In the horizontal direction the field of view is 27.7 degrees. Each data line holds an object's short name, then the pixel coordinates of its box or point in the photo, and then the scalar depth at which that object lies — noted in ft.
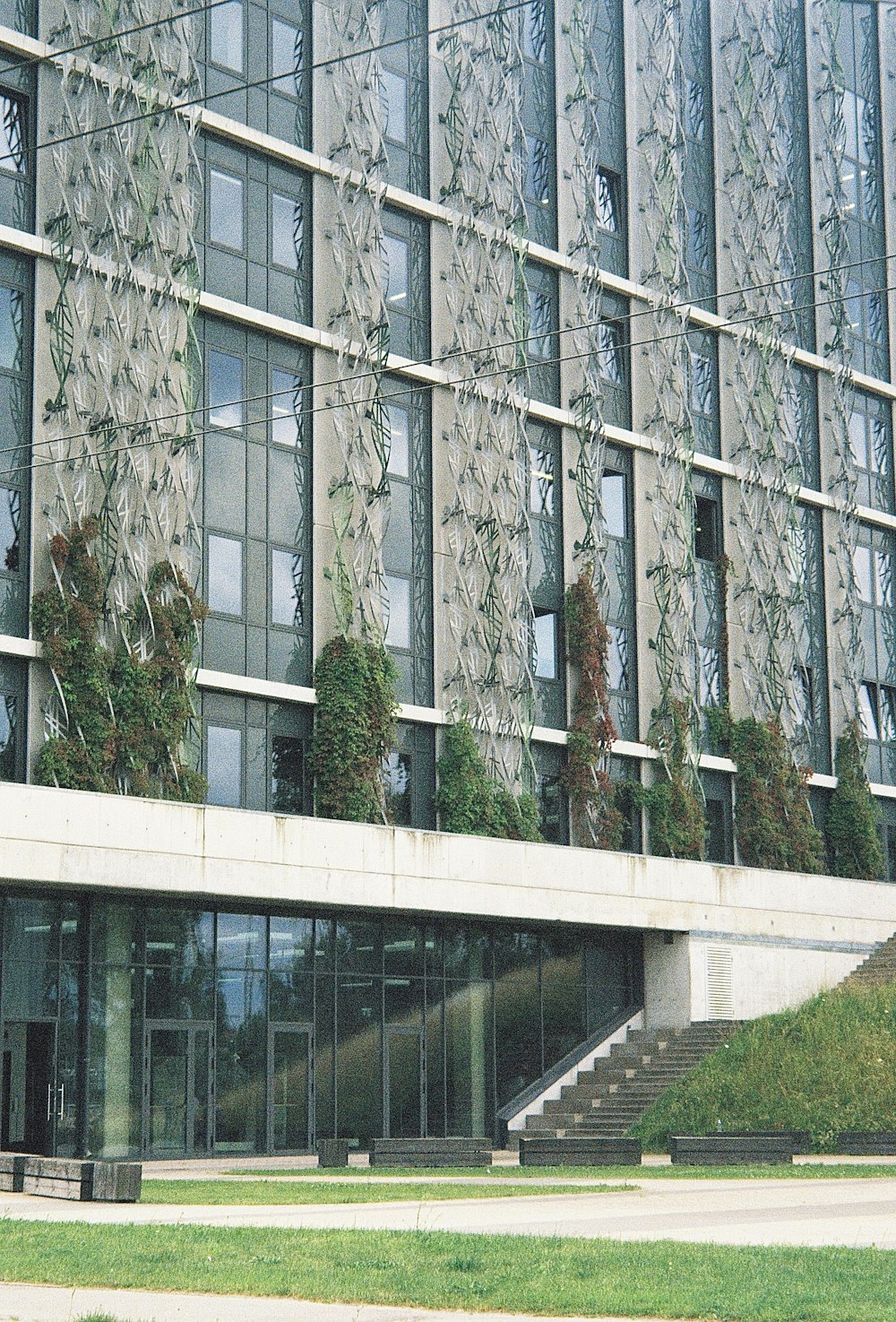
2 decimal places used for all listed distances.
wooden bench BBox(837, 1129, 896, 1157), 103.96
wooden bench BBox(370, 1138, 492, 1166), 94.94
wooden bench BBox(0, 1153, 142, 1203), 68.18
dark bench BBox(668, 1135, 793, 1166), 94.73
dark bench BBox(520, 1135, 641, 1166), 94.38
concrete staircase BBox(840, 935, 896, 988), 142.92
